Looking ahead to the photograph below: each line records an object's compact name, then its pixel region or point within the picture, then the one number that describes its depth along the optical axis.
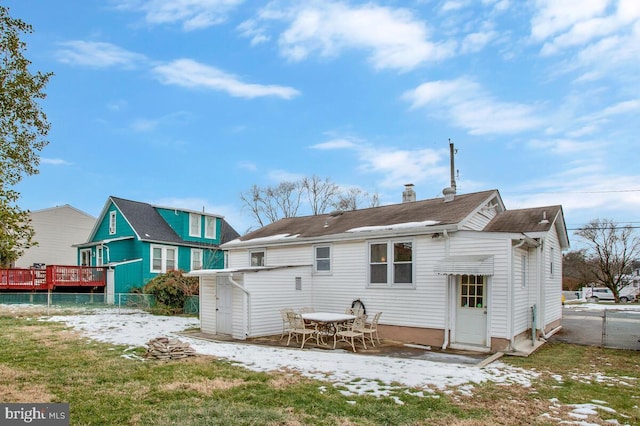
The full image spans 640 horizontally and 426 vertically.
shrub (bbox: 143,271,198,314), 20.75
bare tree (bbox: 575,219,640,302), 42.78
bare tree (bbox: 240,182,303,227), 41.81
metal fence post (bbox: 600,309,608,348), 12.43
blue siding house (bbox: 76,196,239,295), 25.22
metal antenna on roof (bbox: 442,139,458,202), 21.58
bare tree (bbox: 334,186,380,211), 40.94
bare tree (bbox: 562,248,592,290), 48.30
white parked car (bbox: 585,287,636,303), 39.78
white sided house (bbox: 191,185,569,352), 11.15
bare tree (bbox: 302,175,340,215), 41.31
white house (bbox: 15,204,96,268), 32.66
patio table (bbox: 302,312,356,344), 11.70
